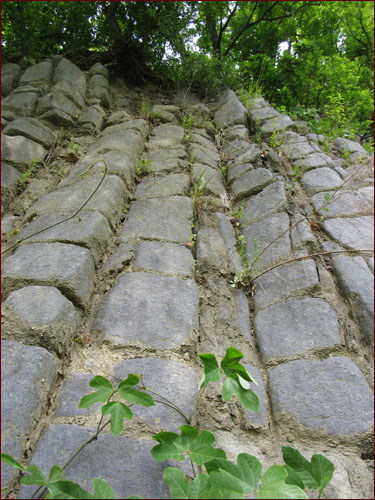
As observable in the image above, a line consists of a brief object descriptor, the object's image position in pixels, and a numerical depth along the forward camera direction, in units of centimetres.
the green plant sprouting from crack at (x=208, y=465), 81
